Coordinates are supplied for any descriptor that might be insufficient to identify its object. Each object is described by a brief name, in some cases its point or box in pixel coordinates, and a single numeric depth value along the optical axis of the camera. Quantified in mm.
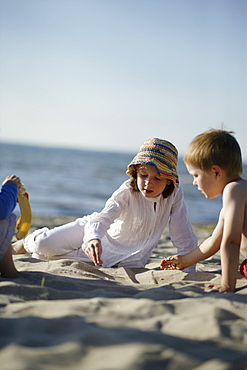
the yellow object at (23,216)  3048
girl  3803
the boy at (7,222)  2735
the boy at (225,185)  2781
